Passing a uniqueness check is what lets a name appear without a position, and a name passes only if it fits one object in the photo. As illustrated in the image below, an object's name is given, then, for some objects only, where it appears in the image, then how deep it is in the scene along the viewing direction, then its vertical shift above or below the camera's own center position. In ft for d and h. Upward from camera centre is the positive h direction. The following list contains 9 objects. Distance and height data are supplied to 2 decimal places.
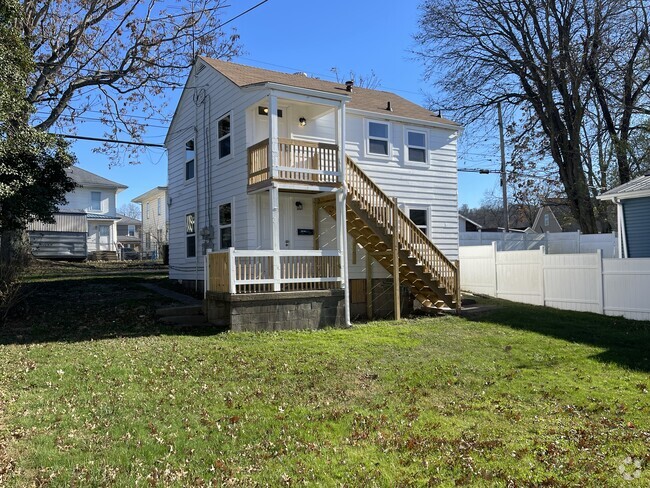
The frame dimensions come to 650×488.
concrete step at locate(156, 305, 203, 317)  41.42 -4.43
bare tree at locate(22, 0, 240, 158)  53.93 +23.21
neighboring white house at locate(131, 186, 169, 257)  134.27 +11.05
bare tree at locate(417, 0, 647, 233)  76.07 +28.34
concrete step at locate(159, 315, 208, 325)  39.73 -5.00
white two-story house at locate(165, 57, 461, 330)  39.60 +5.12
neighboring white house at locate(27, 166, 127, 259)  104.06 +11.32
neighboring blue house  53.01 +2.92
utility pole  94.22 +12.79
